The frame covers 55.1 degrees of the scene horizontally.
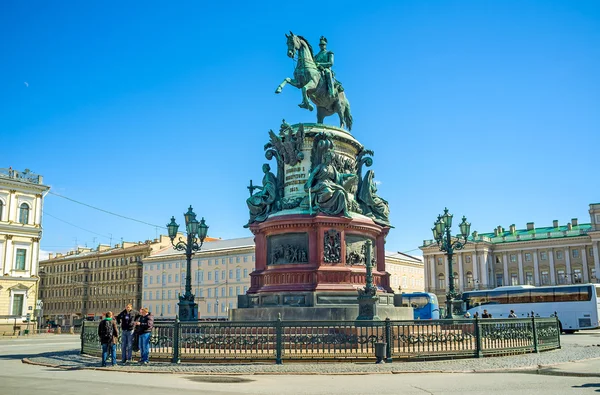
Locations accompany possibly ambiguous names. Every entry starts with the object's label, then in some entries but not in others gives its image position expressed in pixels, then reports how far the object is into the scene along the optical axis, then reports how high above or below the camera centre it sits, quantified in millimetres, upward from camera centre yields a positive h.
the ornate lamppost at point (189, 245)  28625 +2905
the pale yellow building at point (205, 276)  93250 +4452
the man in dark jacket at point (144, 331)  17828 -867
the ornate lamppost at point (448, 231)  31734 +3938
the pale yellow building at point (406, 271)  110131 +6193
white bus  46344 -172
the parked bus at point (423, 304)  49094 -219
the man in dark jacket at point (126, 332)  18344 -906
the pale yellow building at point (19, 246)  61562 +6329
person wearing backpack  17672 -1051
